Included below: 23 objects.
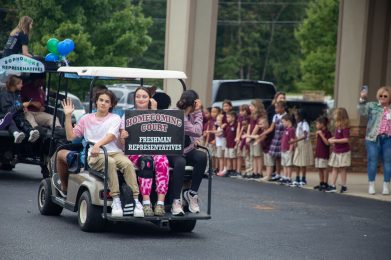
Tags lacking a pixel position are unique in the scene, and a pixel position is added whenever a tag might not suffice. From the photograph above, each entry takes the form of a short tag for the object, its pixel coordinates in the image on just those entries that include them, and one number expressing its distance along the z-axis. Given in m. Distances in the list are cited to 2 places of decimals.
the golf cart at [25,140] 17.86
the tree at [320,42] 53.62
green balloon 17.07
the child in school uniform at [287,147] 20.77
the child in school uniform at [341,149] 19.27
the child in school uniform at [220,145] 23.30
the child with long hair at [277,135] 21.23
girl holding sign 12.12
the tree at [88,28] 36.50
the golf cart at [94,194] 12.09
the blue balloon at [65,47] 16.59
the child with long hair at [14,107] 18.14
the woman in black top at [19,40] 18.38
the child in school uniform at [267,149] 21.48
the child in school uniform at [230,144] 22.92
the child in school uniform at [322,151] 19.66
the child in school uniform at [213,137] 23.83
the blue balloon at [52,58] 17.86
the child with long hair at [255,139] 21.92
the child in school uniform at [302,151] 20.55
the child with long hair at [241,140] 22.56
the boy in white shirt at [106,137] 11.98
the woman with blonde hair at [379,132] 18.55
